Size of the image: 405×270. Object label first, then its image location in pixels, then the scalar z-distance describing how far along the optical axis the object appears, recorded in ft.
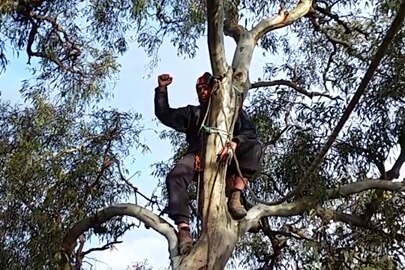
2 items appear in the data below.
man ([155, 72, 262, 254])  12.83
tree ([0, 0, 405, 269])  13.10
